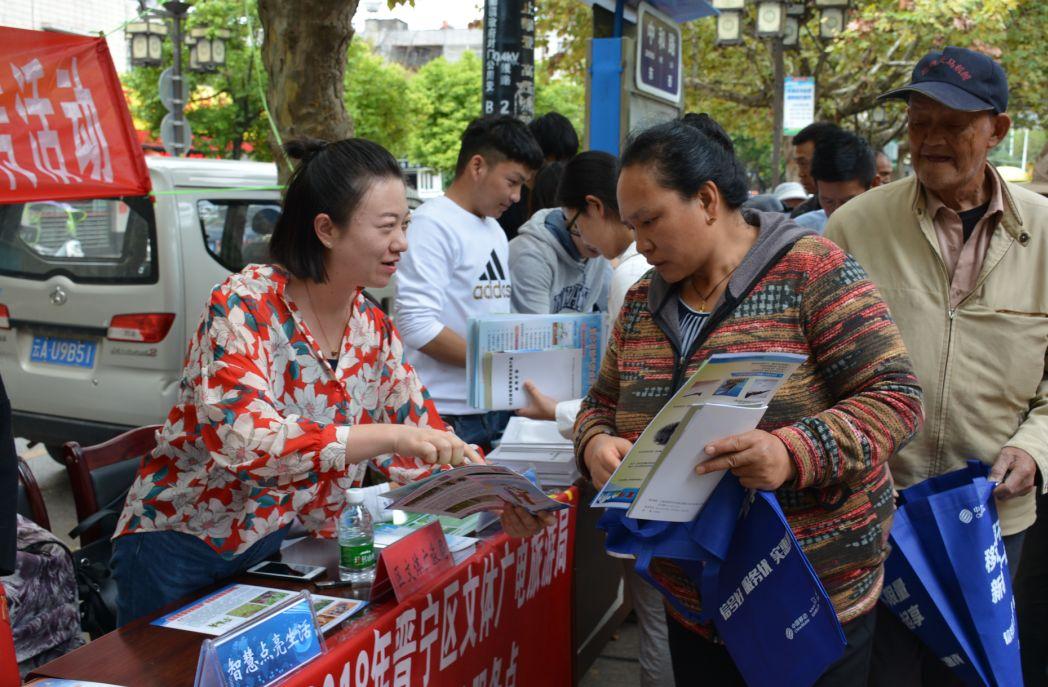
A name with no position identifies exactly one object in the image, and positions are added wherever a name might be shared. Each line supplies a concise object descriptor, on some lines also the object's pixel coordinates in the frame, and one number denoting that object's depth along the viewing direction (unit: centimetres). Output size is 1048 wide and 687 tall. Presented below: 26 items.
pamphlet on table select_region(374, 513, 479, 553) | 241
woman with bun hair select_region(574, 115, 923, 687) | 167
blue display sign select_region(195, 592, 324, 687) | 153
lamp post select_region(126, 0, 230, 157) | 1270
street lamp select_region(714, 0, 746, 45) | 1223
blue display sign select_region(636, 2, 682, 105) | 481
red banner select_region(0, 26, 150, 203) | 324
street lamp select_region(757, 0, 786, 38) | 1210
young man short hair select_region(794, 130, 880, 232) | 452
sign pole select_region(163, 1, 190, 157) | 1272
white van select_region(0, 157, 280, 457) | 516
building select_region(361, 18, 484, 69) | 7291
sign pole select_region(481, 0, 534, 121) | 497
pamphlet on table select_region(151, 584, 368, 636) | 190
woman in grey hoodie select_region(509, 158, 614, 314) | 356
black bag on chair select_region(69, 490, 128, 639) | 264
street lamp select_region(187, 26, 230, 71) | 1587
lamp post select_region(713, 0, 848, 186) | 1211
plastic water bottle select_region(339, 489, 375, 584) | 215
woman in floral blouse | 193
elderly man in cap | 229
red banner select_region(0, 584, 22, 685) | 137
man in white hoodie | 321
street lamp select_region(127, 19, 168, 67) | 1515
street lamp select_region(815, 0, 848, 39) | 1320
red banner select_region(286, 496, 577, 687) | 189
